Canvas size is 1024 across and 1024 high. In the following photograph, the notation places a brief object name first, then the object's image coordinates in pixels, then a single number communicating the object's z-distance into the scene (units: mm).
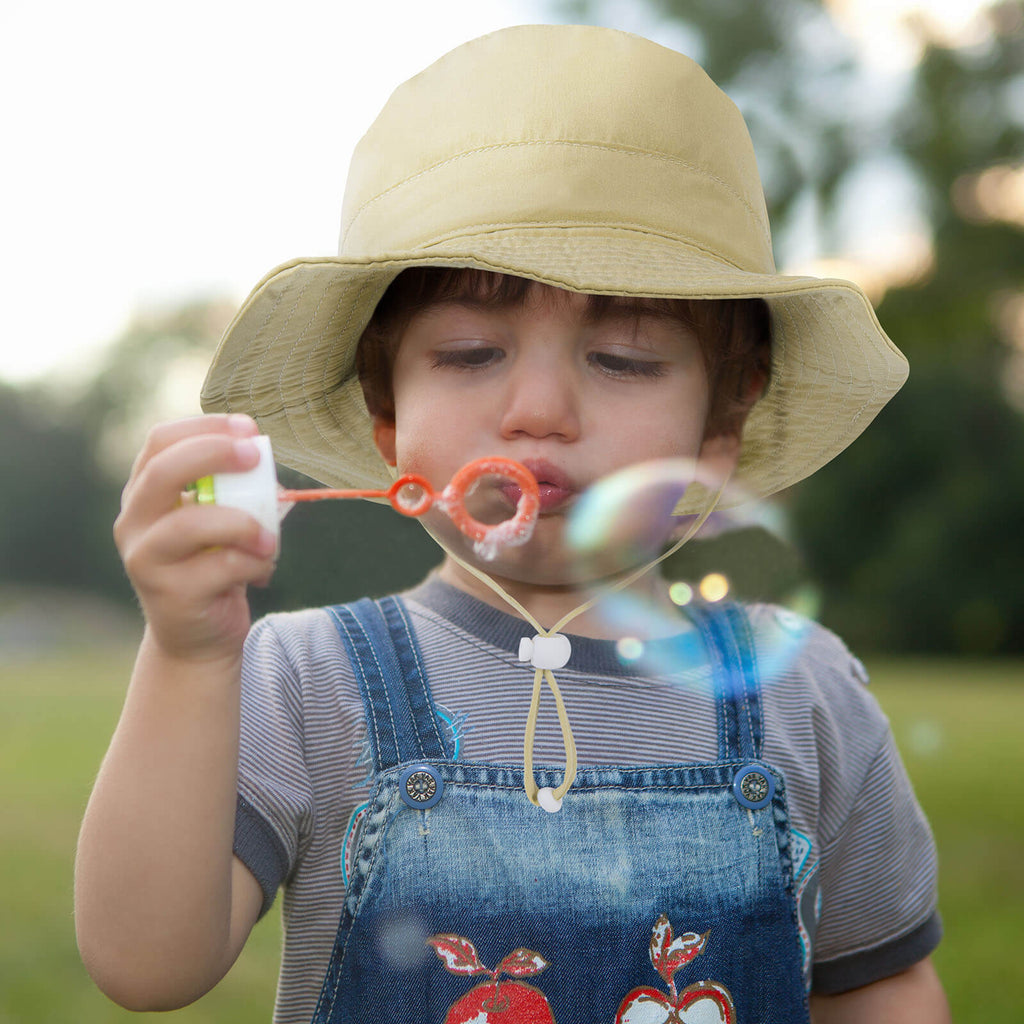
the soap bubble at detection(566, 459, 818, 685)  626
